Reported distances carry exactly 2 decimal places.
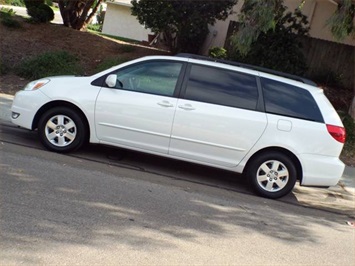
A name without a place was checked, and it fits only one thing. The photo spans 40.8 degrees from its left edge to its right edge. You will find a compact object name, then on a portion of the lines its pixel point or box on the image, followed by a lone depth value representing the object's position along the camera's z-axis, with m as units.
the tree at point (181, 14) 13.21
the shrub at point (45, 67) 12.01
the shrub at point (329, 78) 16.09
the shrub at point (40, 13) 16.19
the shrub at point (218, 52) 15.21
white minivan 6.68
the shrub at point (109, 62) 12.95
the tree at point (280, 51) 12.55
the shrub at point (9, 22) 15.43
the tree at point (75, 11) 17.11
